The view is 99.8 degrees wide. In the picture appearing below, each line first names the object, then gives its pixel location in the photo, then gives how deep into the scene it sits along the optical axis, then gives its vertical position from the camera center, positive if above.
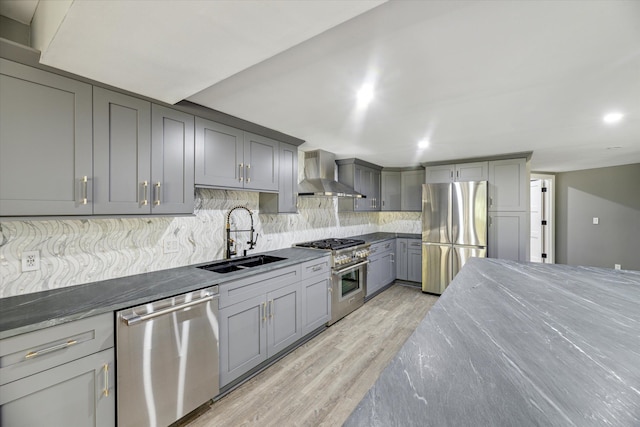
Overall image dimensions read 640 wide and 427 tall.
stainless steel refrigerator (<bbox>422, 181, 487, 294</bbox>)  4.16 -0.25
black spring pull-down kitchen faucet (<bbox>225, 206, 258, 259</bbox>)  2.76 -0.30
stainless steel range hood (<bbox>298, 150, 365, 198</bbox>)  3.60 +0.52
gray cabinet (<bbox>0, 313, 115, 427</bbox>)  1.24 -0.82
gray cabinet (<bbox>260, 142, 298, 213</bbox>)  3.11 +0.28
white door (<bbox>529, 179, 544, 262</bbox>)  6.02 -0.18
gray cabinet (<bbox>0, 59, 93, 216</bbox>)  1.41 +0.39
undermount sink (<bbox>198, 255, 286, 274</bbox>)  2.57 -0.52
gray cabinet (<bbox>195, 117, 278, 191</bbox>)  2.32 +0.52
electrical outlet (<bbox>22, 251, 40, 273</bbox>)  1.67 -0.31
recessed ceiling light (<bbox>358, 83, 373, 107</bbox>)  1.88 +0.88
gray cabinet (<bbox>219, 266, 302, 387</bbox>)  2.15 -0.96
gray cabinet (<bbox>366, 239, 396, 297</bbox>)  4.40 -0.93
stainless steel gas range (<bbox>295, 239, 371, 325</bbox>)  3.45 -0.83
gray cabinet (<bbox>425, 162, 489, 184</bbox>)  4.33 +0.68
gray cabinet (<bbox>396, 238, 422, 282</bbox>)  5.05 -0.89
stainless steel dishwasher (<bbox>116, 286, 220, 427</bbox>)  1.58 -0.95
